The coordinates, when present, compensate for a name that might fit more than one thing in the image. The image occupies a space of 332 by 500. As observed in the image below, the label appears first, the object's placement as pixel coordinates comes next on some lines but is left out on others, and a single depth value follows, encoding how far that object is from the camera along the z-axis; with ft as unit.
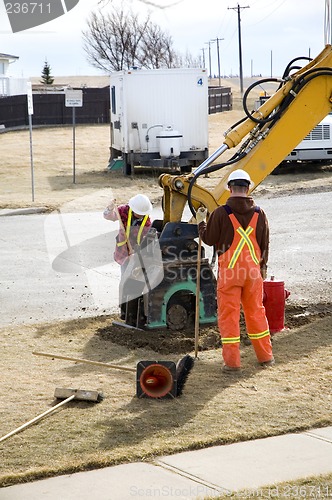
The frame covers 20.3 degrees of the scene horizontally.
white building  186.09
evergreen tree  257.44
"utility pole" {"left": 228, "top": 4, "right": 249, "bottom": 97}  219.24
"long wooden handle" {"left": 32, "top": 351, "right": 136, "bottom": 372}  28.19
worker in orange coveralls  28.76
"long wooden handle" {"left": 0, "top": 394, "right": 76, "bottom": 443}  22.75
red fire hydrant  33.76
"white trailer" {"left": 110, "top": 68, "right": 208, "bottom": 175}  87.66
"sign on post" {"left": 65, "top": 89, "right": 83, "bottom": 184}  83.92
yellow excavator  34.06
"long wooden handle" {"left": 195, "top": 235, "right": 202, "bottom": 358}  30.42
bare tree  117.50
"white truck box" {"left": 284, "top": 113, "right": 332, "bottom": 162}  89.15
